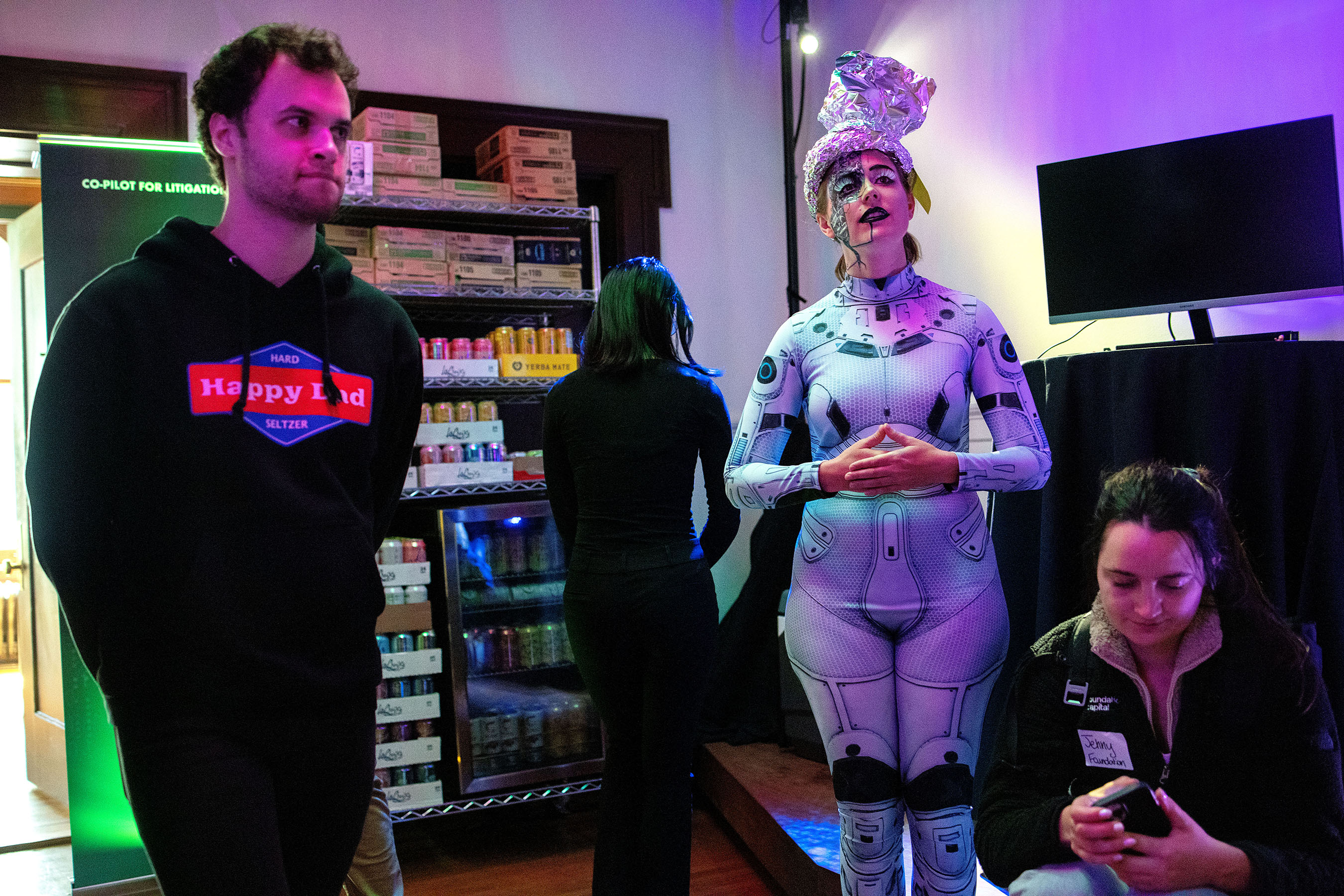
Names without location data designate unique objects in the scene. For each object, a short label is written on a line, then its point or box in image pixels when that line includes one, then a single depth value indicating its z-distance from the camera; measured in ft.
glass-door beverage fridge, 11.64
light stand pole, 14.48
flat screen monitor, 6.95
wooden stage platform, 9.20
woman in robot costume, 5.89
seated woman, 4.43
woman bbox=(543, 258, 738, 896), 7.45
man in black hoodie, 4.26
